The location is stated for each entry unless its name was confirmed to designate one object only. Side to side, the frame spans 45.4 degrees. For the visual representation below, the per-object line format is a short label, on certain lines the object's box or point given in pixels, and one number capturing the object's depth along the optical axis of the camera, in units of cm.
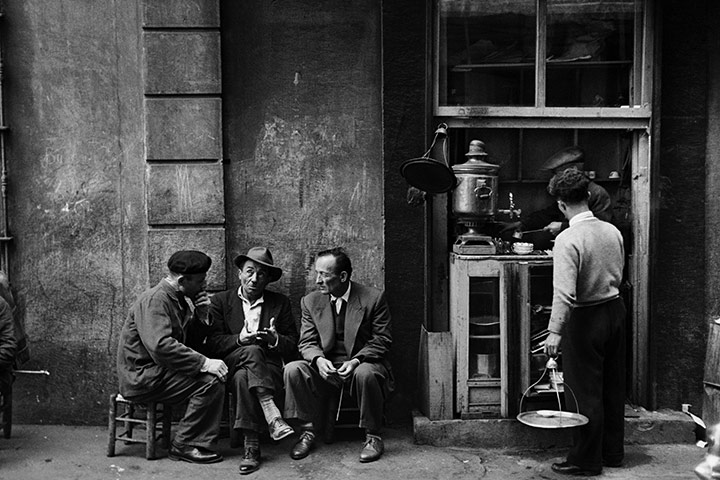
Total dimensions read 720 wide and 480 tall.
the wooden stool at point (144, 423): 625
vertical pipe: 689
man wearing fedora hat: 625
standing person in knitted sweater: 579
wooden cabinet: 658
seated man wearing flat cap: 614
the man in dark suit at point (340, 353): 634
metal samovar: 666
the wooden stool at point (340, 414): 662
